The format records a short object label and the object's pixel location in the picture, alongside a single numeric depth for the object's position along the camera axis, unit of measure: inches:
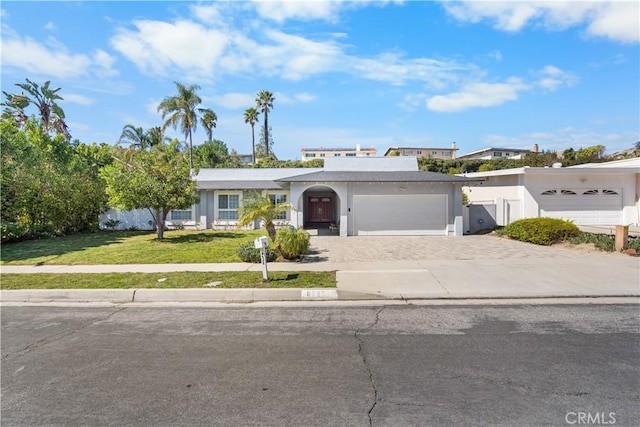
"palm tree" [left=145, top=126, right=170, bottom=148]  1659.7
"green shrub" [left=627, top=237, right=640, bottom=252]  470.7
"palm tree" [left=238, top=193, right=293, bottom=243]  438.6
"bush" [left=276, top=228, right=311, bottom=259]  437.7
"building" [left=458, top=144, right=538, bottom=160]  3164.4
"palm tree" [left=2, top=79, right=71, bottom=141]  1018.9
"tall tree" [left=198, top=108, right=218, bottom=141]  1600.6
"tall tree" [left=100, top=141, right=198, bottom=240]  590.2
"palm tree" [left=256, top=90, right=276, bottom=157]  2139.5
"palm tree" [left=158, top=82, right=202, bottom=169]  1462.8
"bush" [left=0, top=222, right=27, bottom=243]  609.8
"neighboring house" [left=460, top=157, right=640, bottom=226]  773.9
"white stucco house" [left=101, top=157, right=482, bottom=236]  729.6
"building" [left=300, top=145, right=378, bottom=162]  3394.2
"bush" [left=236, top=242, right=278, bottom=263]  432.8
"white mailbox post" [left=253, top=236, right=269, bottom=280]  328.5
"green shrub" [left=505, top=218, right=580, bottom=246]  566.6
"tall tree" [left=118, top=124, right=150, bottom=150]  1584.6
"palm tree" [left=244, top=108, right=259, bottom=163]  2148.1
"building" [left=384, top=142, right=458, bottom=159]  3302.2
